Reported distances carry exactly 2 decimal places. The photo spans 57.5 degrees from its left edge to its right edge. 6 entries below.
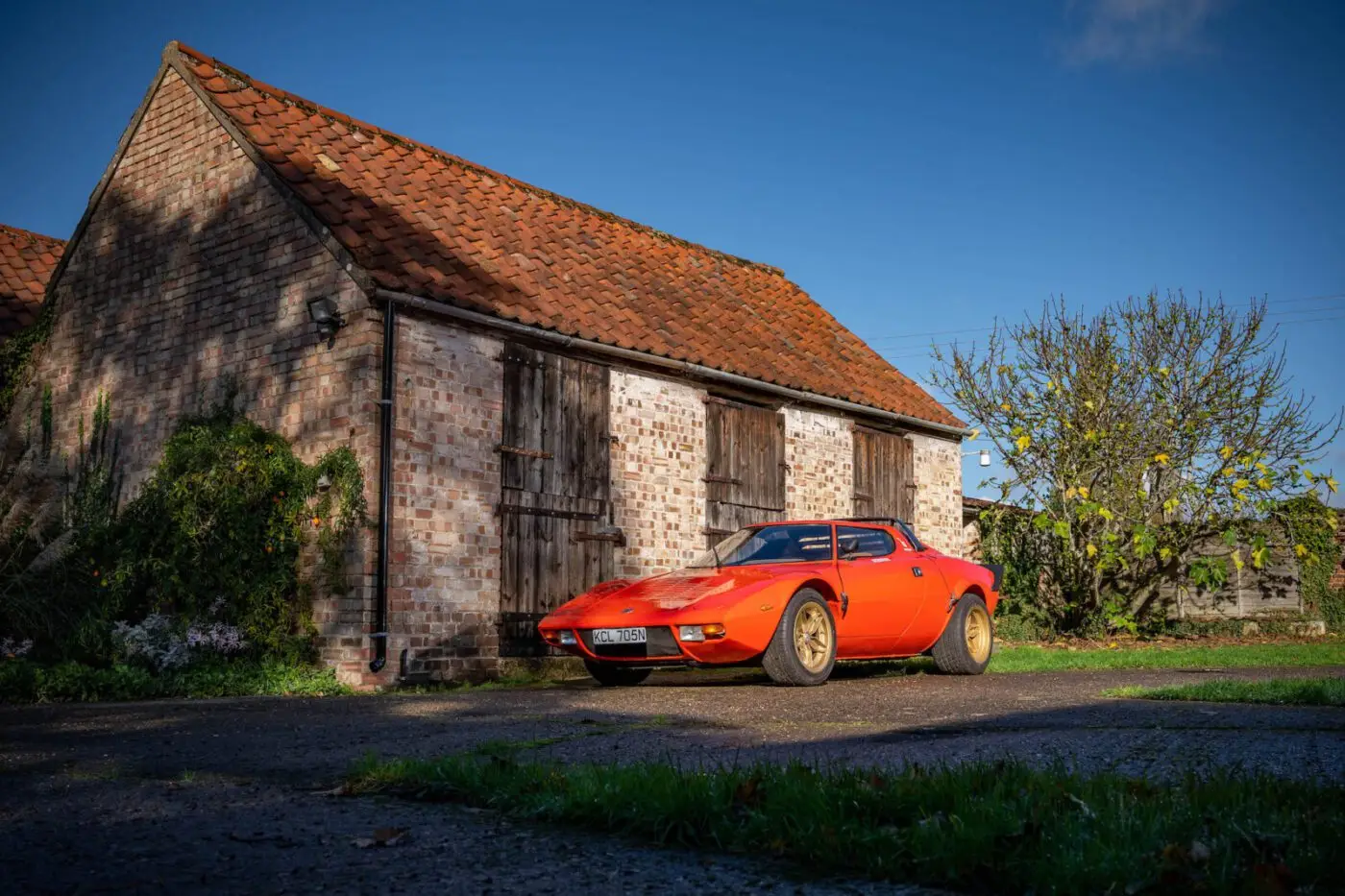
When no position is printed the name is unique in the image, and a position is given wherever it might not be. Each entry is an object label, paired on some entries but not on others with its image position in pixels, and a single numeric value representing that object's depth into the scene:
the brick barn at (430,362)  11.09
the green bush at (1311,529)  18.58
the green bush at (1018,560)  19.52
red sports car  9.07
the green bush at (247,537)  10.78
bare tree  18.45
